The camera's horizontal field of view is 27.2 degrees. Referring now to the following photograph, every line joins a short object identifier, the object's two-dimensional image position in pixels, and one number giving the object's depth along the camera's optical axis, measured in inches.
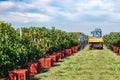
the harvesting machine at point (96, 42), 1345.4
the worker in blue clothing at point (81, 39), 1285.7
